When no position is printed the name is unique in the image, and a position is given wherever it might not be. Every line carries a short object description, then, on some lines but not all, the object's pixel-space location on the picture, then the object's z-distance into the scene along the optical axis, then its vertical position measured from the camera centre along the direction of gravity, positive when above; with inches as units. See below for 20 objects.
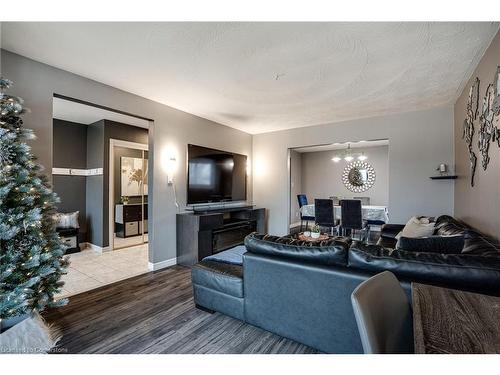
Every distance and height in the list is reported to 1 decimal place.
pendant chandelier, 247.0 +35.1
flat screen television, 165.6 +8.5
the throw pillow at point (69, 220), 169.3 -24.6
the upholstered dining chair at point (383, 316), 33.0 -20.4
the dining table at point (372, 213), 194.1 -21.3
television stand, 145.6 -31.8
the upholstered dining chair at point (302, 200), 266.7 -14.7
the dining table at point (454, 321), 29.5 -19.6
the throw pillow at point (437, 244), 71.3 -17.4
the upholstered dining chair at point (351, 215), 189.6 -22.5
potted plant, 130.7 -25.5
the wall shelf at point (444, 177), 143.2 +6.5
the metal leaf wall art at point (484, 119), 76.9 +26.4
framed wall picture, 201.9 +9.8
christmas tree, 67.9 -12.0
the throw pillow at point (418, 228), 113.9 -20.2
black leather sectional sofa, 54.1 -25.0
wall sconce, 151.3 +11.8
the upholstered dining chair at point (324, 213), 202.7 -22.5
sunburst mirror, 289.6 +14.0
